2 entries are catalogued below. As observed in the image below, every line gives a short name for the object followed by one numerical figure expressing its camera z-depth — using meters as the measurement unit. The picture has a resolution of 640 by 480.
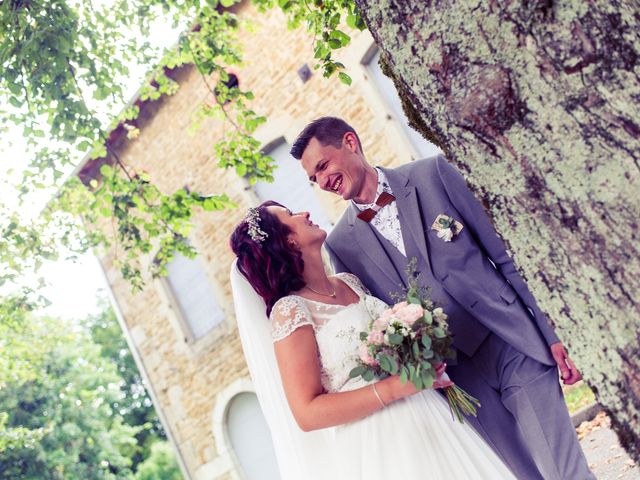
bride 2.88
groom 3.04
